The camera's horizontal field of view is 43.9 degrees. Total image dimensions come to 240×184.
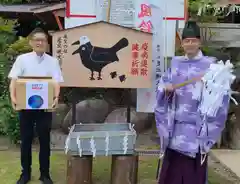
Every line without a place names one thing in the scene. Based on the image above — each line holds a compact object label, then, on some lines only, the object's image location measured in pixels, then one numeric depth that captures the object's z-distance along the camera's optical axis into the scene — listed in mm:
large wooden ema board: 3936
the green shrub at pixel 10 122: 5085
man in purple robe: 2882
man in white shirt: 3474
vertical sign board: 4239
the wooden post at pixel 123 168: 3548
